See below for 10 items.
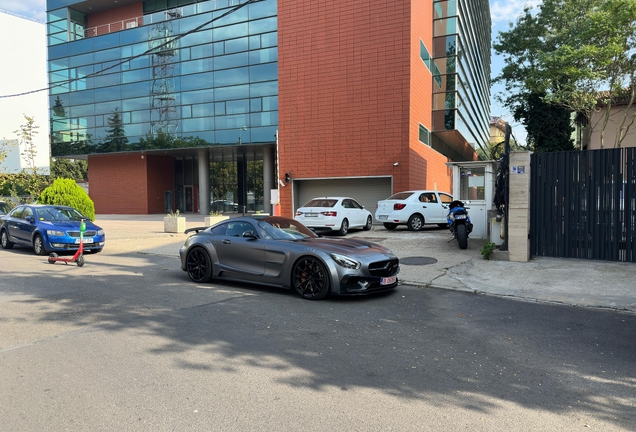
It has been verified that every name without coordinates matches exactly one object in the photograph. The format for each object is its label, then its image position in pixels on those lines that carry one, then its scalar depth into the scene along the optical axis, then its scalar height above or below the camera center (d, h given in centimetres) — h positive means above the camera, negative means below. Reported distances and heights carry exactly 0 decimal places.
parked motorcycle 1222 -71
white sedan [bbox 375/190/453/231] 1759 -52
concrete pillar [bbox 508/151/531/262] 1023 -32
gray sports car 703 -102
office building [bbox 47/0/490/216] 2347 +639
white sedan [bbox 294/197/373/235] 1658 -63
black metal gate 962 -22
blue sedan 1248 -82
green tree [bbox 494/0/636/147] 1847 +657
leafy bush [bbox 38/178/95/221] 2019 +24
